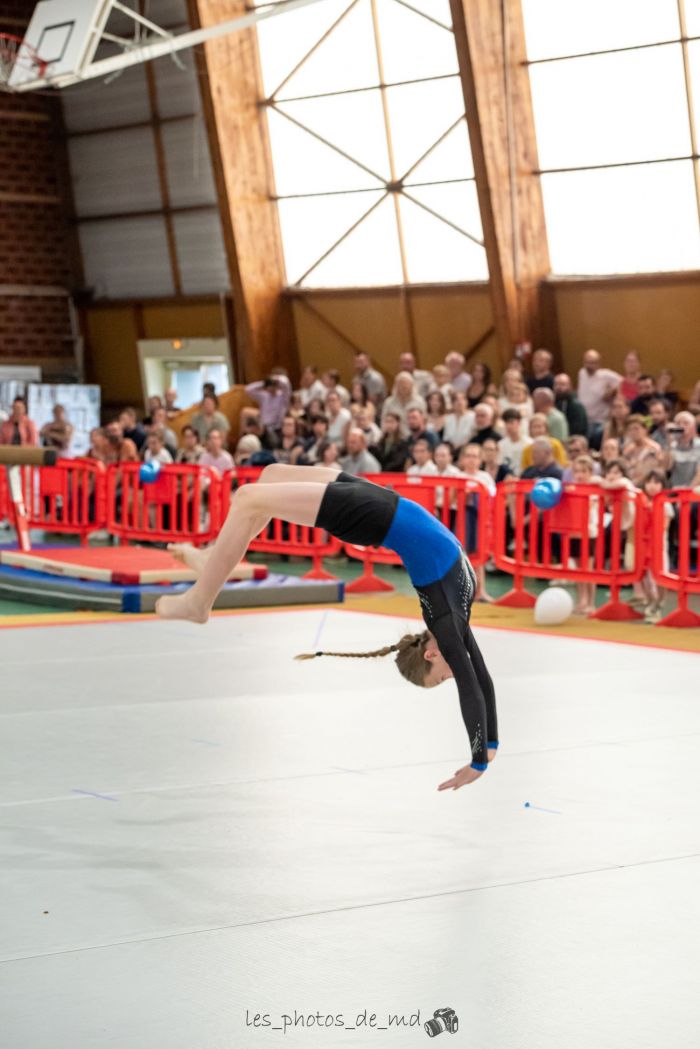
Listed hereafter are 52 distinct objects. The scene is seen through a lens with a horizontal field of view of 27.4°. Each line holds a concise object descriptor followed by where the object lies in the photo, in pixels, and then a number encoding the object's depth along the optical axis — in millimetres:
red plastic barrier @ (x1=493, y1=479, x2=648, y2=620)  10523
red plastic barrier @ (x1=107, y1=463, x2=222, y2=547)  12922
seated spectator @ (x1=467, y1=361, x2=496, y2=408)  15609
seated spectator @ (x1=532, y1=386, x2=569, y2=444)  14109
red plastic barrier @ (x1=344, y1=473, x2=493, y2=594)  11484
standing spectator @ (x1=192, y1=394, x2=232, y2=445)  17688
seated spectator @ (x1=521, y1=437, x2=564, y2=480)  12172
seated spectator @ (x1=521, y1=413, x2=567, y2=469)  13047
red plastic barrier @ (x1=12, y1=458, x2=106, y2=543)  13758
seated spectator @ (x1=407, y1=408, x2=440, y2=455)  14180
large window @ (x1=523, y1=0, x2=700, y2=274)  15477
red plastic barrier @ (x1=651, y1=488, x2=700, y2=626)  10023
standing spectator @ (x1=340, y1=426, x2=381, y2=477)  13961
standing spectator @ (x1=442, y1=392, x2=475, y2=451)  14234
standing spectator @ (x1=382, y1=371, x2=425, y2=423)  15516
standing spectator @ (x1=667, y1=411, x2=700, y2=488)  11992
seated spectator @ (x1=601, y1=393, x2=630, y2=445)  13461
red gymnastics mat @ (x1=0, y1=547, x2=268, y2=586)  11219
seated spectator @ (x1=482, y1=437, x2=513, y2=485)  12883
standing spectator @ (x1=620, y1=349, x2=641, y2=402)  15070
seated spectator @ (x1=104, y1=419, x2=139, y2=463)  16125
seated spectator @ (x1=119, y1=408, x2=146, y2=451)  17391
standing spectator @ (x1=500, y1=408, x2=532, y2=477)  13297
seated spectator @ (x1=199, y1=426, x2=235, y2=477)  14758
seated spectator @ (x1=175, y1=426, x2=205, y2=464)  15164
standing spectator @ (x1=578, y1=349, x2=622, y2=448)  15398
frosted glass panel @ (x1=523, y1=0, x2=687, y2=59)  15375
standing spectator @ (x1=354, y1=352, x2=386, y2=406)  17469
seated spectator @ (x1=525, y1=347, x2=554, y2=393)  15711
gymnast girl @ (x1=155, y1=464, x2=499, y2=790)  5105
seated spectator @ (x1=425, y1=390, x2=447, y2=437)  14742
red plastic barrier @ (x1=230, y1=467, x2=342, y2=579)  12584
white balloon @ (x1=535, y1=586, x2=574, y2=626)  10352
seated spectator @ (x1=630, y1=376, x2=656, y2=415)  14398
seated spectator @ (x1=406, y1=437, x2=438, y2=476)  12899
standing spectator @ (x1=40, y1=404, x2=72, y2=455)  17906
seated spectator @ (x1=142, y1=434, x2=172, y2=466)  15352
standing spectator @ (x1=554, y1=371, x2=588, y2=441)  14695
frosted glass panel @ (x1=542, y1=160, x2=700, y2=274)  15922
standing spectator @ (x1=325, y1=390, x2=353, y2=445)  15469
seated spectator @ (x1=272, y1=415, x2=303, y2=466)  15422
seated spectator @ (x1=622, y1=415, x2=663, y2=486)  11805
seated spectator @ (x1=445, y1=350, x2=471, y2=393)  16281
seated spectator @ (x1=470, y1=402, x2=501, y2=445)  13836
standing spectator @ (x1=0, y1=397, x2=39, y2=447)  16234
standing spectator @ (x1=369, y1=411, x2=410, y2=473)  14250
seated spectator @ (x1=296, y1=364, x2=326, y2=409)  17422
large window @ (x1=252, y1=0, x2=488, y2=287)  17906
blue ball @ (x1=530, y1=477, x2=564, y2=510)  10805
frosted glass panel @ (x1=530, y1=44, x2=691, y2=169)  15570
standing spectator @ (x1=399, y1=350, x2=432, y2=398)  16766
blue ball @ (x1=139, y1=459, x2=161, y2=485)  13125
